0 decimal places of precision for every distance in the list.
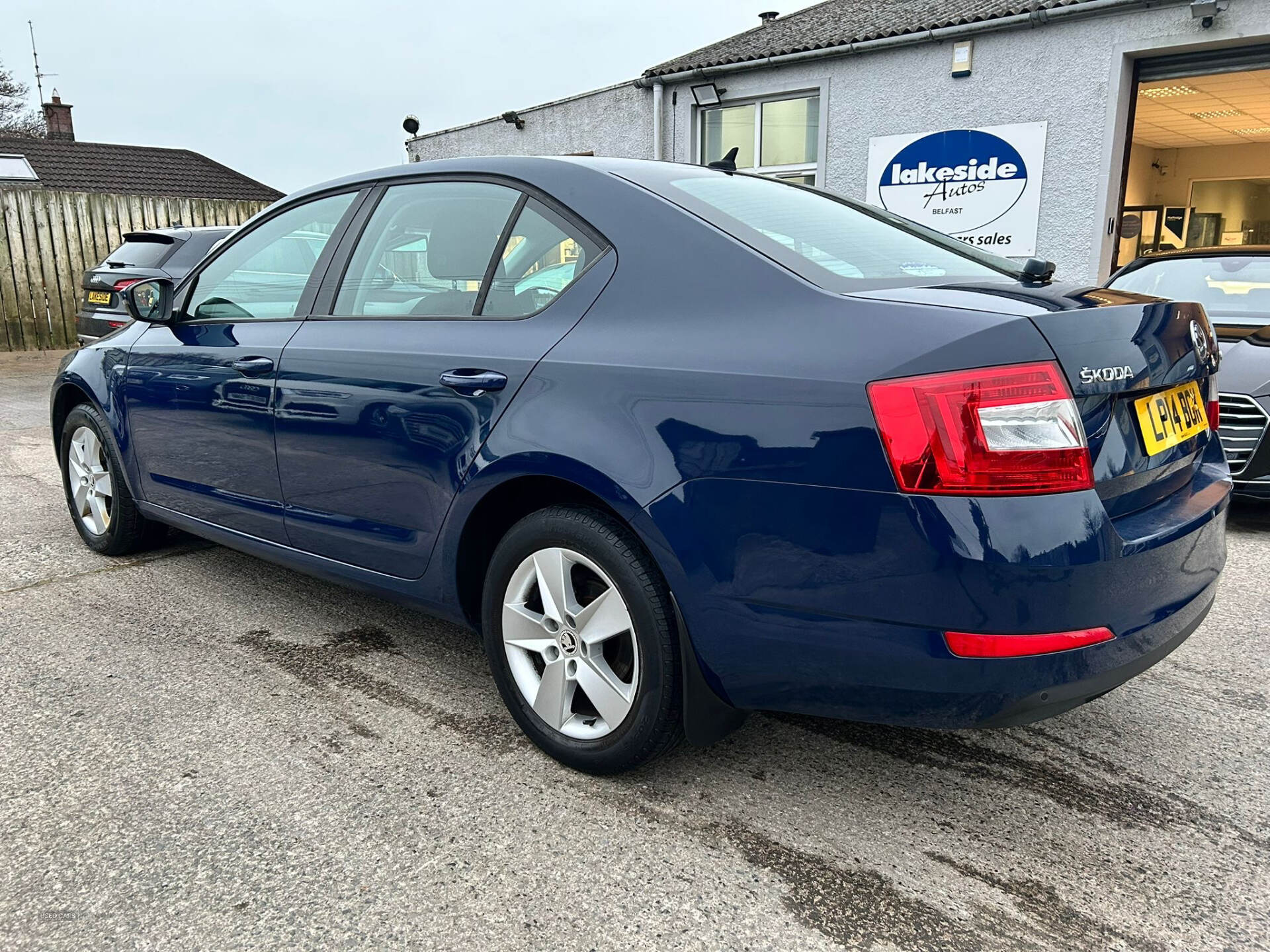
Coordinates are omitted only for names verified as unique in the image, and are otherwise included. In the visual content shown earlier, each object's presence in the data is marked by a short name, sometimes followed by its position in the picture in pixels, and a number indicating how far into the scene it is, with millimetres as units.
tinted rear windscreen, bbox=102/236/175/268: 9008
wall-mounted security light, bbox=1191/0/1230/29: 8914
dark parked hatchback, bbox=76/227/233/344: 8938
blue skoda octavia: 1777
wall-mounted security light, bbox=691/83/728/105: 13047
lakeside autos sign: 10578
